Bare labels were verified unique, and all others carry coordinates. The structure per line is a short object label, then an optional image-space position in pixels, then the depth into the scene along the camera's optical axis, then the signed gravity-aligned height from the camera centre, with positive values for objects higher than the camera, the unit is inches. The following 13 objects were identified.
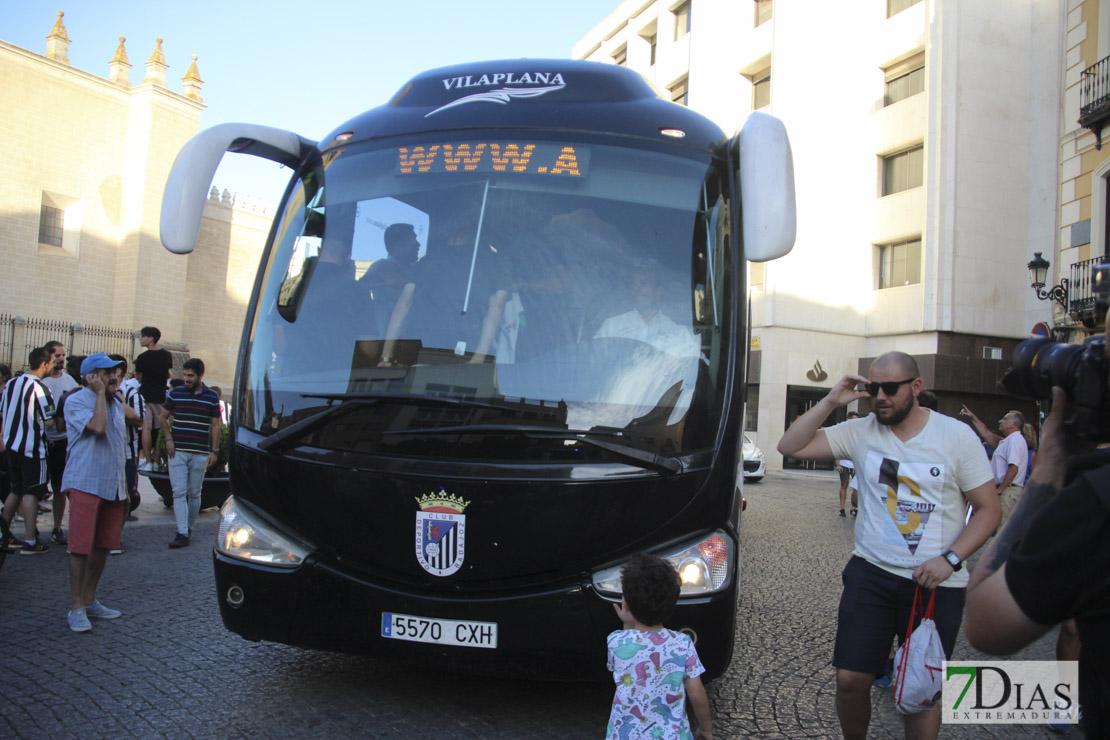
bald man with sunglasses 132.6 -17.3
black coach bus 140.8 +2.5
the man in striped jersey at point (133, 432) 359.3 -21.9
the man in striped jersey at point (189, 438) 333.4 -21.4
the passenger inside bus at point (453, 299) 150.1 +16.1
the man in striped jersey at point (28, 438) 294.7 -21.3
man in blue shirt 207.3 -25.0
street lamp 606.5 +99.6
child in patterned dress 107.5 -32.4
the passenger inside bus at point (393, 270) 157.3 +21.4
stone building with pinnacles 1380.4 +286.3
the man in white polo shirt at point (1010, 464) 357.1 -18.9
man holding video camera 59.7 -9.5
